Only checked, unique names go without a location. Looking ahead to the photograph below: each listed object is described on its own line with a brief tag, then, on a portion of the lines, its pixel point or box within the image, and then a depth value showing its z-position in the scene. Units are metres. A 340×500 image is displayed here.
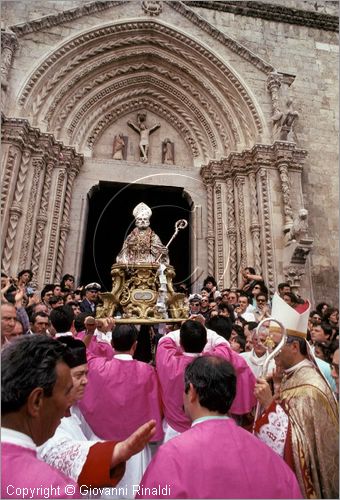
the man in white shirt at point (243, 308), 6.62
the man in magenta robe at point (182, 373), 3.00
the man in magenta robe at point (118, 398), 2.92
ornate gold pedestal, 6.14
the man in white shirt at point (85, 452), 1.50
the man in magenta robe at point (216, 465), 1.48
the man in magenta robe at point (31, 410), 1.25
